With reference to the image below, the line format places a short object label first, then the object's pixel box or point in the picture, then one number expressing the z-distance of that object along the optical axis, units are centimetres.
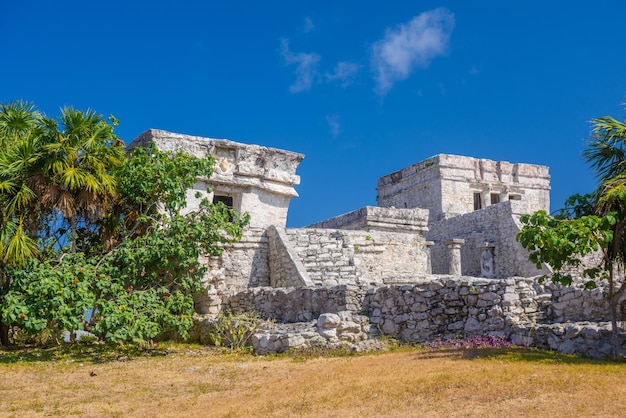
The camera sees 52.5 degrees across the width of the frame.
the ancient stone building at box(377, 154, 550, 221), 2453
